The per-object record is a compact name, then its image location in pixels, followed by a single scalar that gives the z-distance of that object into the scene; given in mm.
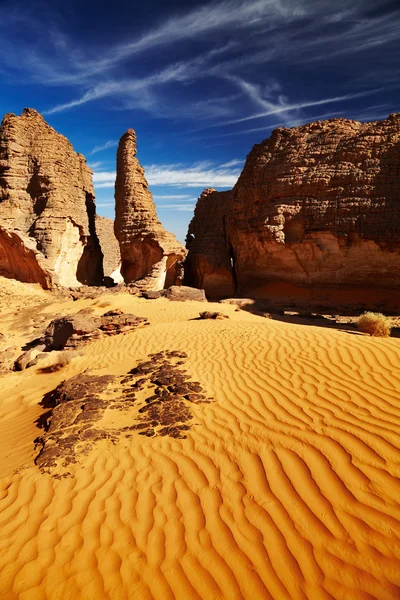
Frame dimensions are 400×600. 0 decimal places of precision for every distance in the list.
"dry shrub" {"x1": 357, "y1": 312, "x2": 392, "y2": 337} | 8520
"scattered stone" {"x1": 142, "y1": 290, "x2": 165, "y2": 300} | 16156
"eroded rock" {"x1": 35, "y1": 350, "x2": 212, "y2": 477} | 4301
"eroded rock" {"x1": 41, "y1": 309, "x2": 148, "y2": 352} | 10009
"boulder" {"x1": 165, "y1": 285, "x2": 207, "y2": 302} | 16078
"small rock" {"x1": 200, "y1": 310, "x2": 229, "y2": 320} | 11807
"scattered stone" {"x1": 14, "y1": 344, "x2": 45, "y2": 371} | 8906
